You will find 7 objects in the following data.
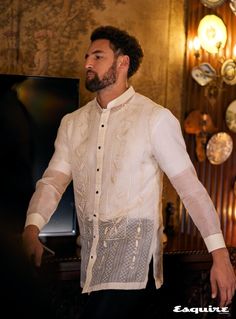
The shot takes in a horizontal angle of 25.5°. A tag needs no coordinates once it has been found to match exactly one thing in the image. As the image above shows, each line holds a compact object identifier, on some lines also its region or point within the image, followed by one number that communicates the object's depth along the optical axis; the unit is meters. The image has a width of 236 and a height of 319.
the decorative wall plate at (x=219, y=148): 3.90
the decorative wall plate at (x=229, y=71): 3.87
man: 1.82
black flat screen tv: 2.84
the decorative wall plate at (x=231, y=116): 4.00
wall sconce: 3.79
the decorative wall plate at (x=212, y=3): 3.83
